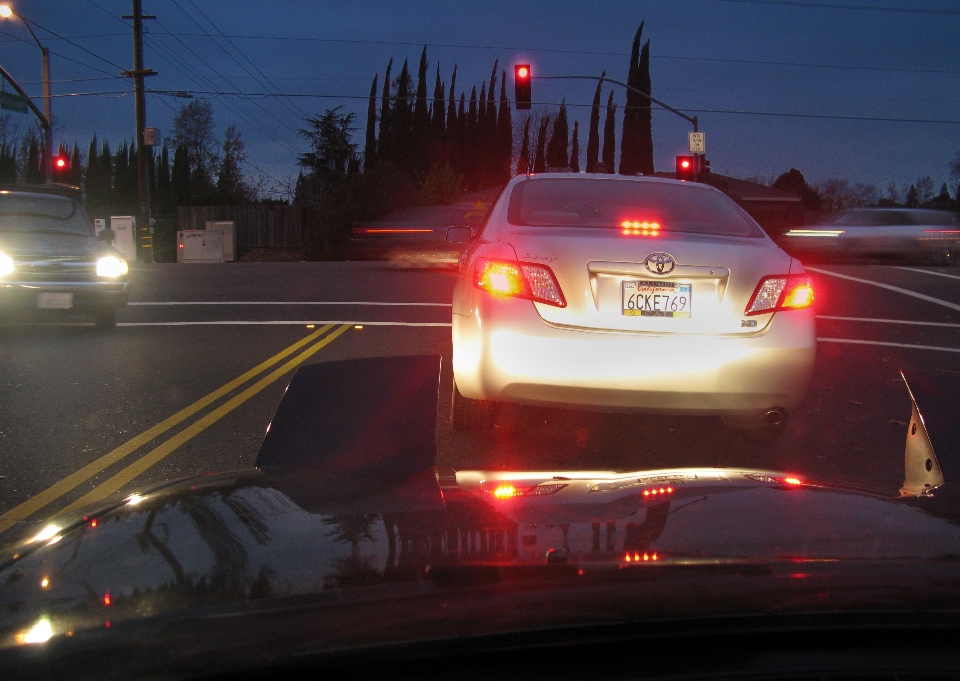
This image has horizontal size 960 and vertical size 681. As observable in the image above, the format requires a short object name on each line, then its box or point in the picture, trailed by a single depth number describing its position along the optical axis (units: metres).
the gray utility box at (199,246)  41.41
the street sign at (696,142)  30.92
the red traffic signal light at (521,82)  28.00
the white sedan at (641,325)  4.66
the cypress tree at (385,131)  65.81
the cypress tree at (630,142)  56.97
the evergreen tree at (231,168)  76.88
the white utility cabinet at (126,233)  38.53
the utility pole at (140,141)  34.12
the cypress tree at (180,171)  73.57
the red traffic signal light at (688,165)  31.06
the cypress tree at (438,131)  66.81
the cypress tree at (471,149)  70.81
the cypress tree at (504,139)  70.81
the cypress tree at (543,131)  63.16
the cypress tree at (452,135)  68.94
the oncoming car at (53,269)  10.54
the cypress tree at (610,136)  62.81
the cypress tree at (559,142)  70.00
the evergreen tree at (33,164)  88.12
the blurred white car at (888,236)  25.06
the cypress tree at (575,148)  73.56
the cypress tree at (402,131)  65.12
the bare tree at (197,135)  77.19
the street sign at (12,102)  28.84
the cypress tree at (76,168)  92.06
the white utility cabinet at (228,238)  47.09
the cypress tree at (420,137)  65.50
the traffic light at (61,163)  35.75
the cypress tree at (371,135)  67.19
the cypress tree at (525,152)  67.35
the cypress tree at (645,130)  55.50
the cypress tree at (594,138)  64.25
